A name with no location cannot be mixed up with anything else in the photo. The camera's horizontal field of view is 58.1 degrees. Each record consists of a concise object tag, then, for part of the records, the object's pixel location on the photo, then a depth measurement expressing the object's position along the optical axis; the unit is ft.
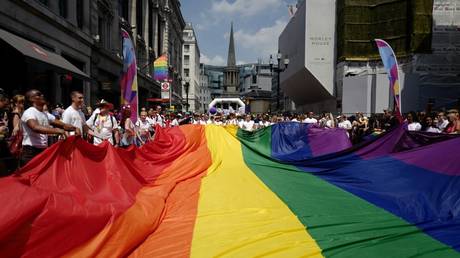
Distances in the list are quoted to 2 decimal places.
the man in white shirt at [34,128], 20.99
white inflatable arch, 170.93
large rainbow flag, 13.59
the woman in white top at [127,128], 37.86
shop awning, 41.42
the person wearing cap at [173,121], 67.24
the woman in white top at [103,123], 32.55
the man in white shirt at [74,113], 26.45
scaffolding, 101.86
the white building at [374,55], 102.17
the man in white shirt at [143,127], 45.89
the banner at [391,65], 55.42
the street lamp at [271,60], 87.45
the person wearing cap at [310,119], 68.75
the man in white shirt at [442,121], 39.23
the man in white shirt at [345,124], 60.85
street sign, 117.29
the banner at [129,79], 46.09
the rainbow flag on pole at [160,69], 116.96
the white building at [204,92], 523.62
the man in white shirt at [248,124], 60.37
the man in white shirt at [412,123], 43.48
